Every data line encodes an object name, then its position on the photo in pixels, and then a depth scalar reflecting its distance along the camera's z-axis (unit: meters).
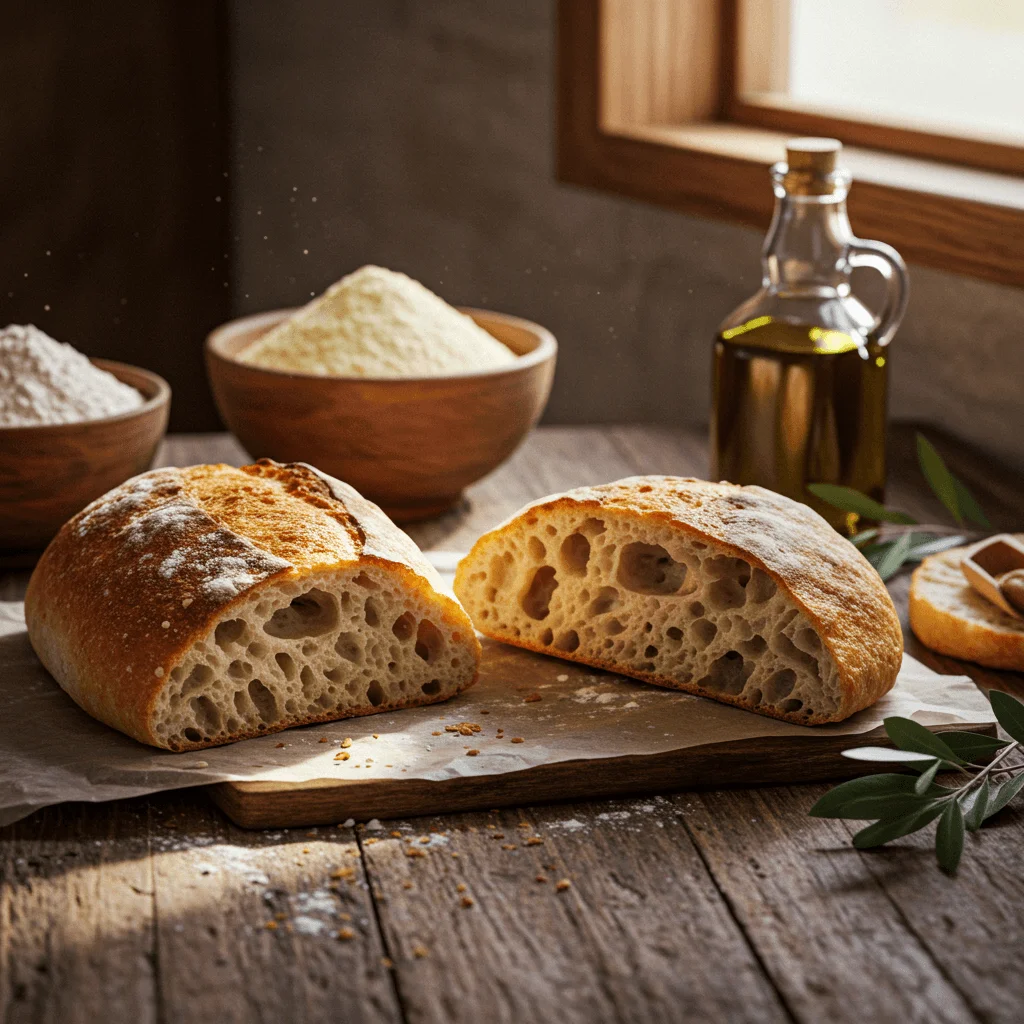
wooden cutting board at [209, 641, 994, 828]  1.01
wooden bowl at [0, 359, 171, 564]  1.24
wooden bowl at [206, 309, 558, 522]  1.31
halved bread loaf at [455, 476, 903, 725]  1.07
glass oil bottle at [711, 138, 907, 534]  1.27
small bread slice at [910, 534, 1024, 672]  1.15
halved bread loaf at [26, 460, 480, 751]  1.04
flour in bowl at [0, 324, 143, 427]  1.25
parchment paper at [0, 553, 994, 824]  1.02
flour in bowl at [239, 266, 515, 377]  1.32
